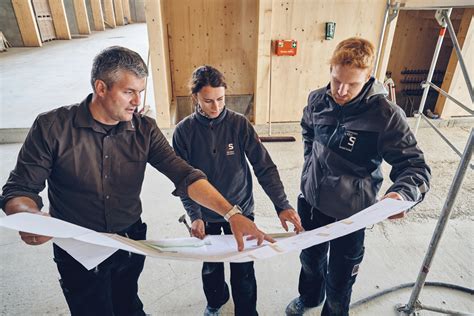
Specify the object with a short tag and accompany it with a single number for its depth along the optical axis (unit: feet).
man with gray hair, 3.30
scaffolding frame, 4.13
